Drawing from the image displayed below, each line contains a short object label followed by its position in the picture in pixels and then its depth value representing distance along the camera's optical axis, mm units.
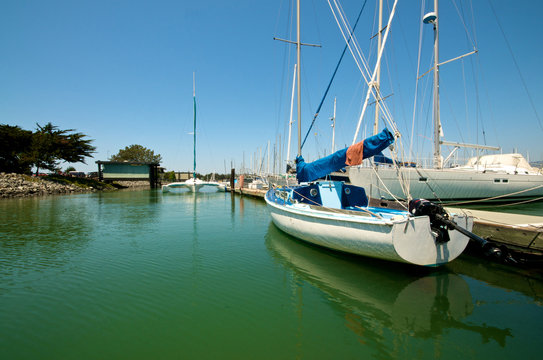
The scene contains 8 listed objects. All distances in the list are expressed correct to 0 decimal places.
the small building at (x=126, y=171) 51188
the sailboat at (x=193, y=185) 39291
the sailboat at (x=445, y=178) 16609
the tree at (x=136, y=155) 78188
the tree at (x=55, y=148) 39131
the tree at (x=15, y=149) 36000
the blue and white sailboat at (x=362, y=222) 5566
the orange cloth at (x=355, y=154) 7414
